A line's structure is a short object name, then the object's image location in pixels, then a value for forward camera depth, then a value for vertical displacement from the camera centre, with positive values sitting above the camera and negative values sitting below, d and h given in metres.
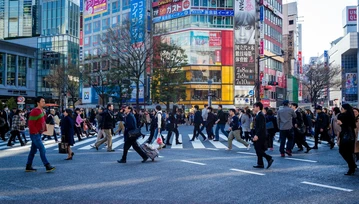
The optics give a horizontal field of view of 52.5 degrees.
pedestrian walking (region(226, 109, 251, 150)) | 12.83 -0.94
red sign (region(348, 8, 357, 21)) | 87.25 +21.89
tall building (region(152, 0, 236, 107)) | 53.03 +8.49
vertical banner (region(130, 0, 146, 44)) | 55.44 +14.61
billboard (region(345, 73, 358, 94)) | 69.94 +4.18
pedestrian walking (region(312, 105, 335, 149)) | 13.70 -0.74
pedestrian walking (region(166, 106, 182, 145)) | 14.88 -0.82
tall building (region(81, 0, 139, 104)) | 62.03 +14.86
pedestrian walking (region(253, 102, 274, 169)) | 8.67 -0.81
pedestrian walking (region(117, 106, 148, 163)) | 9.74 -1.00
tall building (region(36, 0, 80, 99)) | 72.56 +13.68
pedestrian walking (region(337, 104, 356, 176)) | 7.89 -0.70
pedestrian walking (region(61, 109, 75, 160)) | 10.12 -0.75
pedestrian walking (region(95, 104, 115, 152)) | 12.45 -0.76
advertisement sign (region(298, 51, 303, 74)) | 78.66 +9.80
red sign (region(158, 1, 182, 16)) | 54.18 +14.49
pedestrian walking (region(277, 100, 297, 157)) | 11.16 -0.56
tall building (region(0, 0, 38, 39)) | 77.81 +18.79
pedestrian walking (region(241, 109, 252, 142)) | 14.50 -0.68
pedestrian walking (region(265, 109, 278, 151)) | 13.11 -0.75
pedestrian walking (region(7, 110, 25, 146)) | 14.48 -0.86
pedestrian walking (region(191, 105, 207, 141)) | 16.91 -0.69
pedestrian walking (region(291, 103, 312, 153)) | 12.42 -0.91
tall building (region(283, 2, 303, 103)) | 74.19 +11.34
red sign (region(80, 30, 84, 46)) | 70.10 +12.83
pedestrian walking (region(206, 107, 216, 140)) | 17.48 -0.82
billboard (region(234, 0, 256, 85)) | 53.91 +9.41
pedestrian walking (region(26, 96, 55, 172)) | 8.13 -0.62
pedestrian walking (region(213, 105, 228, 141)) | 16.57 -0.72
